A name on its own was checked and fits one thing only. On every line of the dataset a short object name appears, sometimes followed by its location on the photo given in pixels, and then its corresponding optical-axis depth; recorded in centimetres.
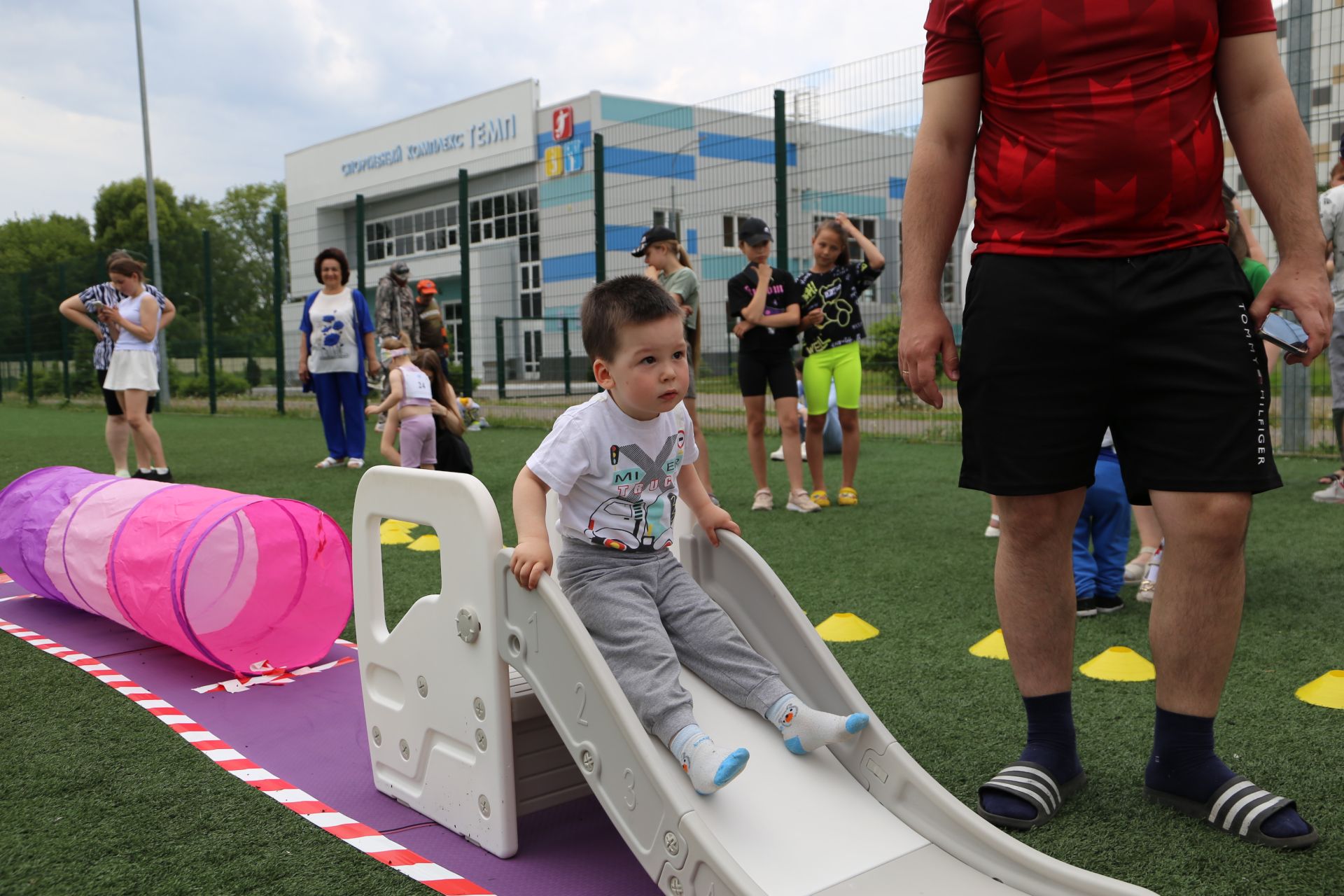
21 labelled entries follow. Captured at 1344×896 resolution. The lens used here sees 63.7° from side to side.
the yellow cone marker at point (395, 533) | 567
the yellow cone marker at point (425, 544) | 541
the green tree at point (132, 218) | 5356
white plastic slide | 187
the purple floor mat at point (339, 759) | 218
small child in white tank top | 673
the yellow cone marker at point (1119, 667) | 319
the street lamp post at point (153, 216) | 1914
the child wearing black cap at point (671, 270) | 622
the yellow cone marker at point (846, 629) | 366
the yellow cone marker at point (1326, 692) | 285
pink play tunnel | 337
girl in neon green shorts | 640
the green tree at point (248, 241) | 7062
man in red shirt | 210
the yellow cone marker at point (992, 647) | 344
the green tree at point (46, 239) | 5494
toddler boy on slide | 221
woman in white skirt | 761
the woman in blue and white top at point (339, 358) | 912
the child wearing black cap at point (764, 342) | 641
